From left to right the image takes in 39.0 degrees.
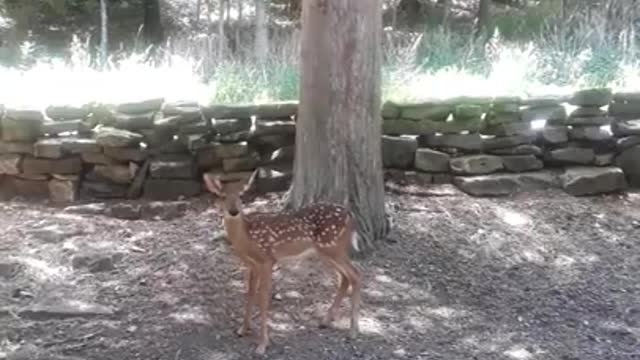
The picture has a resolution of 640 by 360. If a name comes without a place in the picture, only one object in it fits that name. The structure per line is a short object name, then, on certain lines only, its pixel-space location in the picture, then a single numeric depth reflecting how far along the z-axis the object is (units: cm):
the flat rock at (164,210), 650
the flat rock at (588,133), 705
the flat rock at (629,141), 707
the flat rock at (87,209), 655
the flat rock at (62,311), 489
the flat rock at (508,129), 698
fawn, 442
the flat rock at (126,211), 650
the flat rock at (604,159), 708
